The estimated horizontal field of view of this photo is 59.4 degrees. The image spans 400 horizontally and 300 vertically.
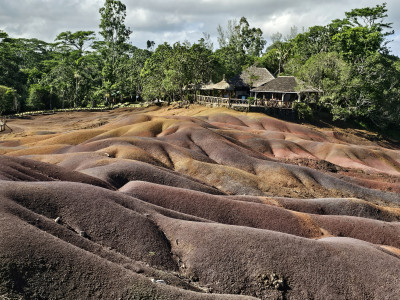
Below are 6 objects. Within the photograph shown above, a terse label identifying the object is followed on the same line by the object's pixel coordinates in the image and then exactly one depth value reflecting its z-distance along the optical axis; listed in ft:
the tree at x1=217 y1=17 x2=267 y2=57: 391.65
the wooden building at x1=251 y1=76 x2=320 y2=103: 218.18
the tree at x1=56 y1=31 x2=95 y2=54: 307.78
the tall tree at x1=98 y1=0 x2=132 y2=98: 296.10
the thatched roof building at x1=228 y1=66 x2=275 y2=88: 239.71
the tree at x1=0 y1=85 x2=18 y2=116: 200.70
